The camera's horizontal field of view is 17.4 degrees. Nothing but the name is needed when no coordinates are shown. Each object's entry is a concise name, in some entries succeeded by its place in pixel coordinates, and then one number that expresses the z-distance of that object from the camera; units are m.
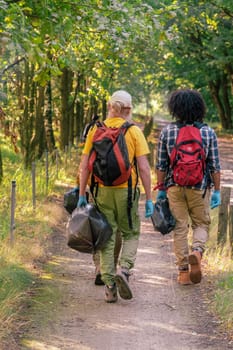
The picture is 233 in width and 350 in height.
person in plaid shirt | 7.52
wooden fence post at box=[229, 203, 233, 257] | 8.57
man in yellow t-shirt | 6.98
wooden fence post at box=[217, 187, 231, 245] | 9.12
